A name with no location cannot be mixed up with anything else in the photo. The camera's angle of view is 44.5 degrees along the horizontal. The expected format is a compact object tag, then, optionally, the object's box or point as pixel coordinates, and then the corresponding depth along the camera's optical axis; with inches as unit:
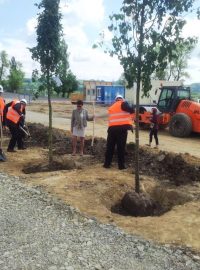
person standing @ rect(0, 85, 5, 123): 269.4
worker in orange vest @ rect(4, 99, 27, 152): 285.6
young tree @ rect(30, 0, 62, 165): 226.4
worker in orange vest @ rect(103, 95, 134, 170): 226.1
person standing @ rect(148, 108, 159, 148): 313.8
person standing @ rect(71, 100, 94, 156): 261.9
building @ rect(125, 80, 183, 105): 722.6
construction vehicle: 391.1
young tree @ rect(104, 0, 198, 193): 162.9
